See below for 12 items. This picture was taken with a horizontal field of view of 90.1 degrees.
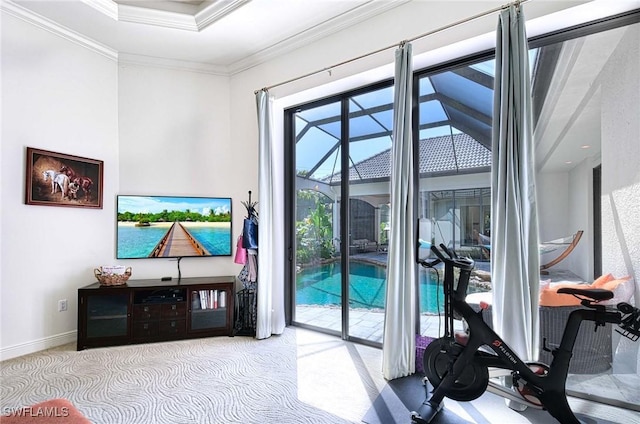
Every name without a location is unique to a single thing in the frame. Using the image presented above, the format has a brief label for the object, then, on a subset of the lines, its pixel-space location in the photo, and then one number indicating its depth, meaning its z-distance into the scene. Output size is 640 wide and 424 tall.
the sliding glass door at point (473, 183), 2.22
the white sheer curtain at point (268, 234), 3.59
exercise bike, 1.87
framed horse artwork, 3.19
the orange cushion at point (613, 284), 2.15
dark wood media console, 3.29
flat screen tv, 3.88
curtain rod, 2.26
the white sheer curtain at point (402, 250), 2.65
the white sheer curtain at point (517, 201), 2.19
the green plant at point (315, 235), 3.71
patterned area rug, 2.17
